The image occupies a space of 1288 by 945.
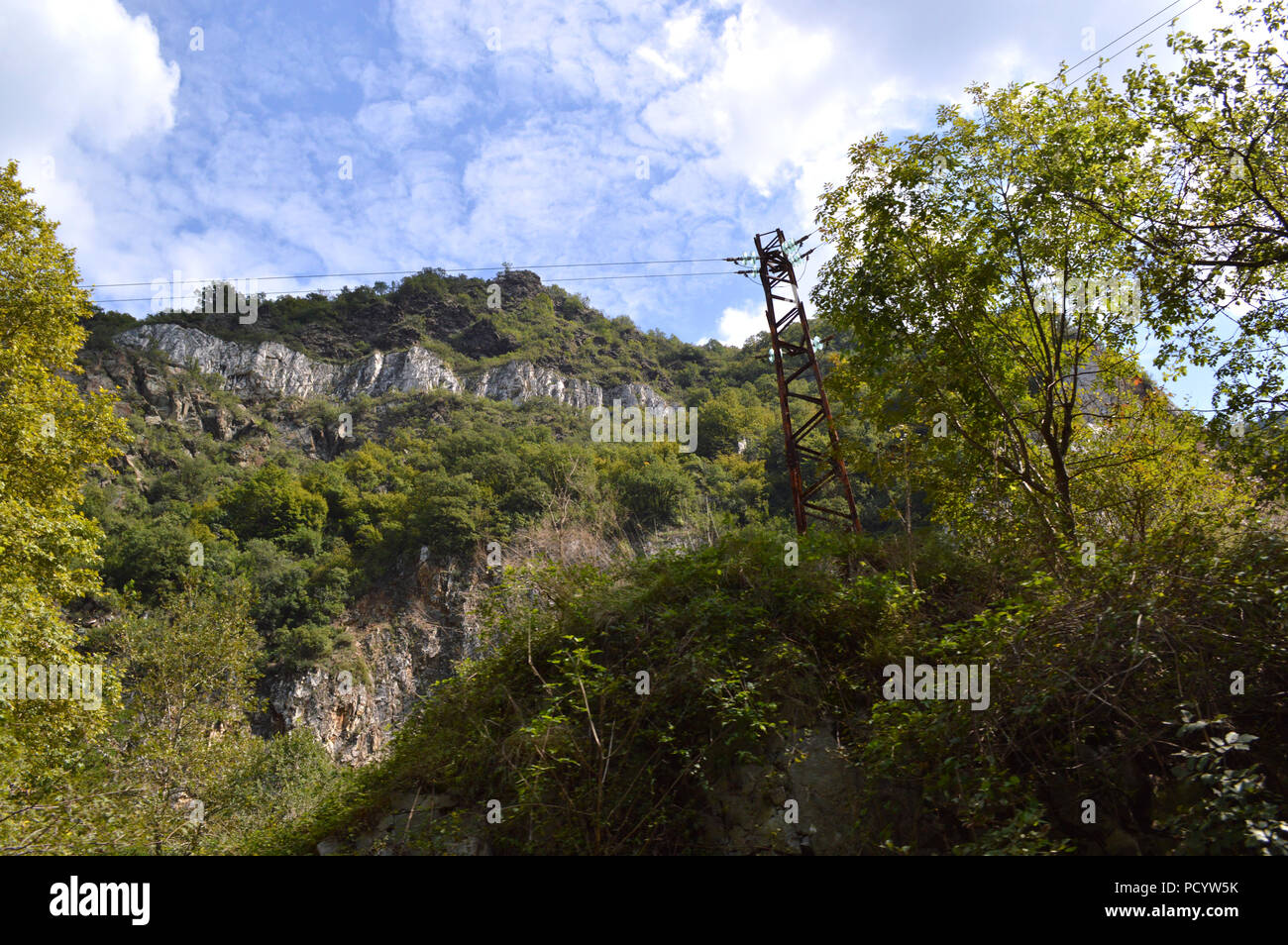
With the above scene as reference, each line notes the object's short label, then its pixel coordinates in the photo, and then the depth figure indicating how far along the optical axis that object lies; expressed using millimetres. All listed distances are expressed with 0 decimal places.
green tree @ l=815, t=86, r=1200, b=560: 8523
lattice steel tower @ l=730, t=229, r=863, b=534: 11977
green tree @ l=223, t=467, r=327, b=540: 51156
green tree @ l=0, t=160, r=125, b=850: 9516
